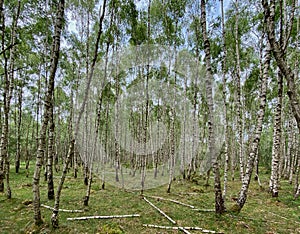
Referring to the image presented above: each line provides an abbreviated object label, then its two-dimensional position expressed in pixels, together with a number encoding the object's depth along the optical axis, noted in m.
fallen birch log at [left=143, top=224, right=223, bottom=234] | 4.67
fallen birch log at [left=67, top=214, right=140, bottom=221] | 5.44
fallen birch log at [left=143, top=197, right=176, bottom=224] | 5.40
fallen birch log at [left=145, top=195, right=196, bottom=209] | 6.76
